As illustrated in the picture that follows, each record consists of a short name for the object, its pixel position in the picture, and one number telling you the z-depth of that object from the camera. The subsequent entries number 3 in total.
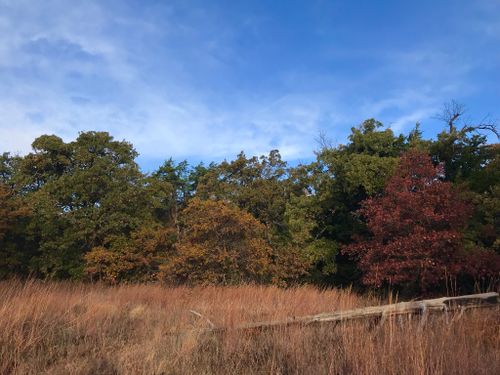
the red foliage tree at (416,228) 11.19
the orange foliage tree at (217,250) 13.95
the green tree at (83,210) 17.86
